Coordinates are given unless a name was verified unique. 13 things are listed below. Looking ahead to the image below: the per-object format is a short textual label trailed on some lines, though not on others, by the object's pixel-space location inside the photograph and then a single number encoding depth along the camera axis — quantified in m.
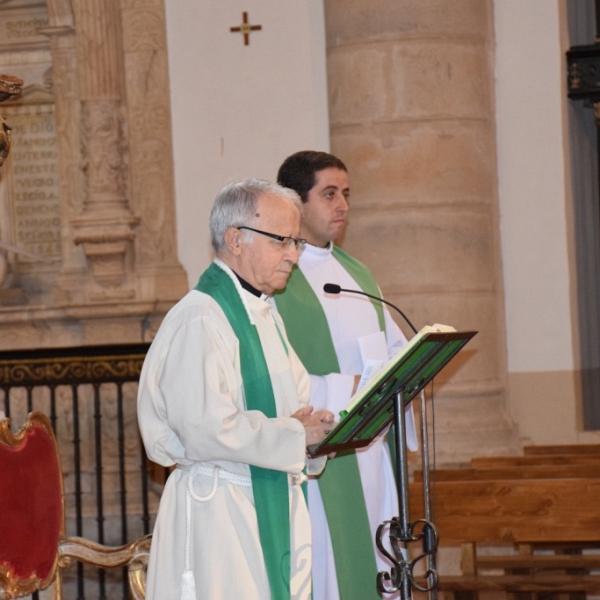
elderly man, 6.40
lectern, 6.34
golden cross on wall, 15.51
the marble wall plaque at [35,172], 16.44
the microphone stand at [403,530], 6.76
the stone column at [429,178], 14.08
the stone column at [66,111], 16.09
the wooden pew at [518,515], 10.85
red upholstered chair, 7.11
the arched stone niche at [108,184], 15.62
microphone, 7.31
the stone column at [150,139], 15.69
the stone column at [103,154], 15.62
